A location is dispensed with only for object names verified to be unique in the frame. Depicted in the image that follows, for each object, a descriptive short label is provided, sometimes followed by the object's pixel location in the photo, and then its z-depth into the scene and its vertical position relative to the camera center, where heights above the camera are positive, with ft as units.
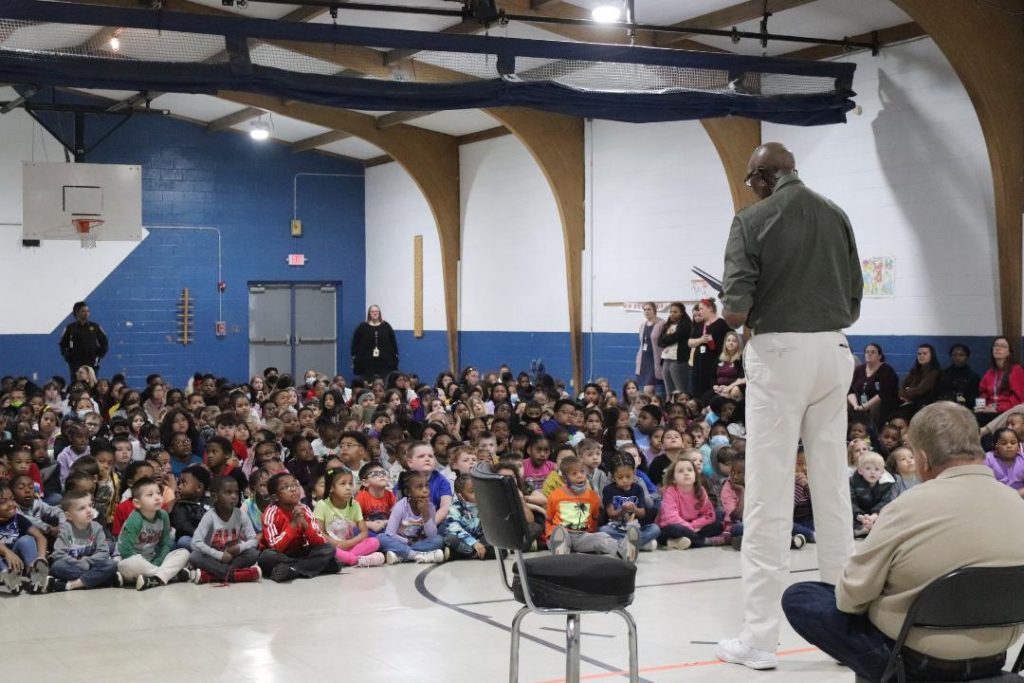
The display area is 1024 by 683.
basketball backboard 49.70 +5.44
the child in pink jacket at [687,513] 24.18 -3.81
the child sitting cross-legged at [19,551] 20.13 -3.73
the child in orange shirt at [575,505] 23.02 -3.41
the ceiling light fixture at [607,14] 27.17 +7.12
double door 62.95 +0.08
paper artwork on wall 37.19 +1.54
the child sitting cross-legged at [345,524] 22.53 -3.73
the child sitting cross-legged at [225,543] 20.99 -3.79
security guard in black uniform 45.88 -0.53
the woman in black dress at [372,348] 50.80 -0.81
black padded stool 11.41 -2.41
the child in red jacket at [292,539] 21.40 -3.77
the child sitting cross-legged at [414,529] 22.95 -3.90
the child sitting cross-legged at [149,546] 20.75 -3.81
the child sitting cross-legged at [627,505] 23.61 -3.52
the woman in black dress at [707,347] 39.14 -0.68
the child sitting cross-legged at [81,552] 20.45 -3.83
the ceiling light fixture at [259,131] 54.13 +8.97
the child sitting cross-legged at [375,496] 23.95 -3.37
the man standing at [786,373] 13.42 -0.53
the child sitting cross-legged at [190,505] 22.03 -3.26
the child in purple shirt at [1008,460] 26.89 -3.08
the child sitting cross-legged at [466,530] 23.21 -3.95
